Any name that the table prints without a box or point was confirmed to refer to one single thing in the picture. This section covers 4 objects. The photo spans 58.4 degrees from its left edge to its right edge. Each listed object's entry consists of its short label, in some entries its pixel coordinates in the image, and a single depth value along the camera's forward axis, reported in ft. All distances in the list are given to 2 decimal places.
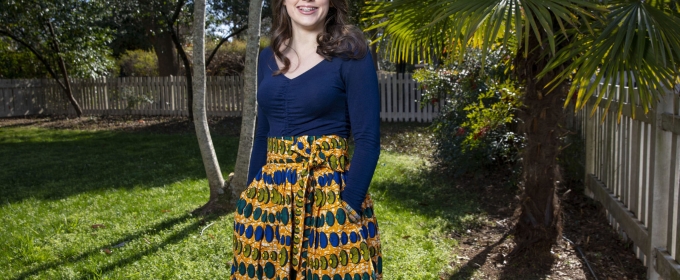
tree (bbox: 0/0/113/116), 43.65
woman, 7.05
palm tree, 9.11
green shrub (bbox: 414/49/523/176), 21.83
